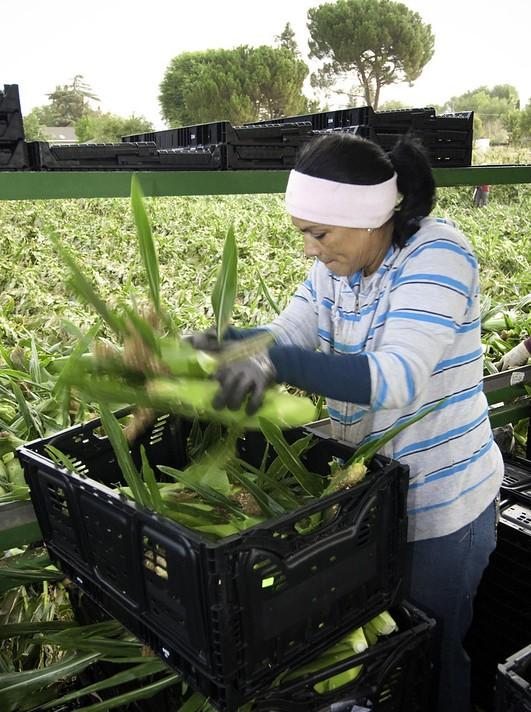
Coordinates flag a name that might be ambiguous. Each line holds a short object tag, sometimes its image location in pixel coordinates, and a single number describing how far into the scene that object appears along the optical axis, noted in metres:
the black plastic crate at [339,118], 1.83
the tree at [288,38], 55.64
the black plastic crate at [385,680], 1.05
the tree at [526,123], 38.82
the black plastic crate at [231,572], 0.90
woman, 1.01
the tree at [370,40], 48.47
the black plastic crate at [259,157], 1.61
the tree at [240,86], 46.59
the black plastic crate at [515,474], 1.87
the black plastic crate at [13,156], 1.31
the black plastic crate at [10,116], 1.31
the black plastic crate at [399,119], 1.86
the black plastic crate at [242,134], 1.61
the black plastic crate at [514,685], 1.00
